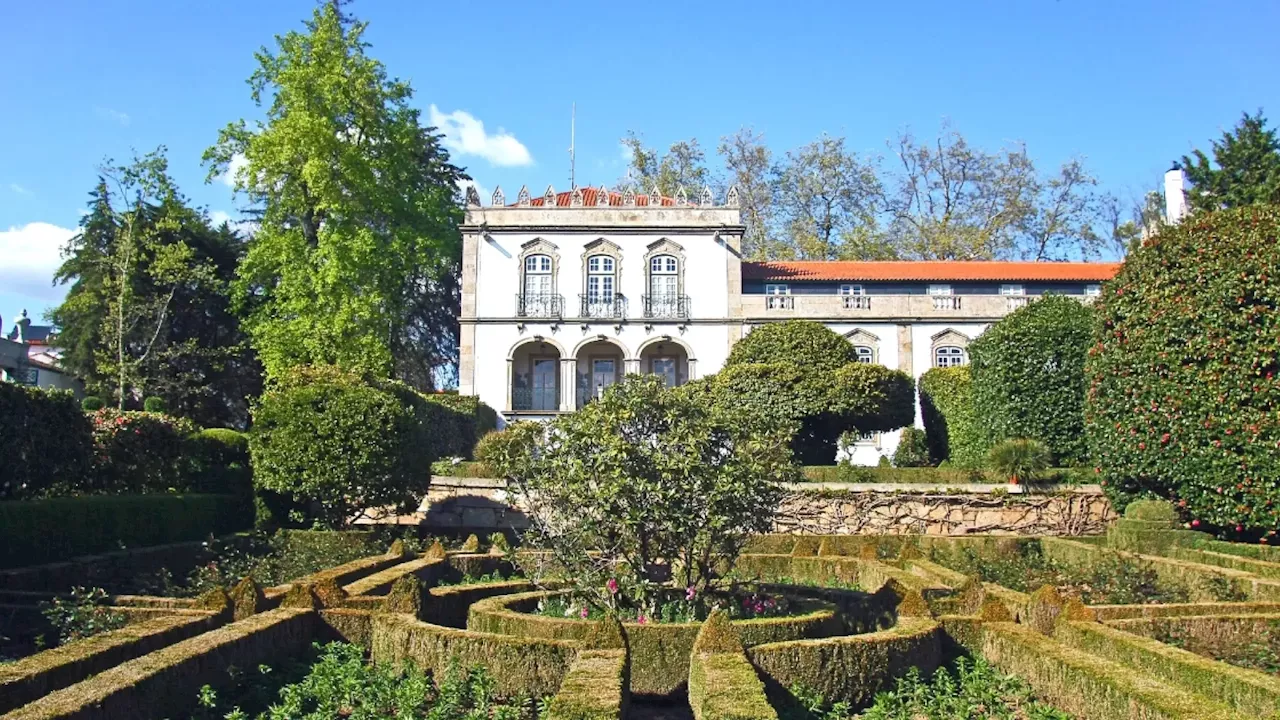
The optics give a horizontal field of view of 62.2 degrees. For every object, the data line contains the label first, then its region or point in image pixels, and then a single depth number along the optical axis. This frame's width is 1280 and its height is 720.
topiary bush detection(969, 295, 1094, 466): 21.84
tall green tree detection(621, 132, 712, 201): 46.91
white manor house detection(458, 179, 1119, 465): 35.22
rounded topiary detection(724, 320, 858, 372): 27.73
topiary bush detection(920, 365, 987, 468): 24.92
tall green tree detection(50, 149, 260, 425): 33.09
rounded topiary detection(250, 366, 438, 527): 18.84
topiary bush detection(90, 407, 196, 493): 18.50
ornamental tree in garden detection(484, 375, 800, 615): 9.78
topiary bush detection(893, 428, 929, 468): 29.81
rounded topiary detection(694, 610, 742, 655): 7.96
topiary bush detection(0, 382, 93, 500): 15.37
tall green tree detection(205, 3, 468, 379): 31.20
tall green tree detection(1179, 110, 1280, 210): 28.25
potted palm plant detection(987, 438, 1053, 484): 20.47
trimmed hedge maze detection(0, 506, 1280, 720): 6.77
